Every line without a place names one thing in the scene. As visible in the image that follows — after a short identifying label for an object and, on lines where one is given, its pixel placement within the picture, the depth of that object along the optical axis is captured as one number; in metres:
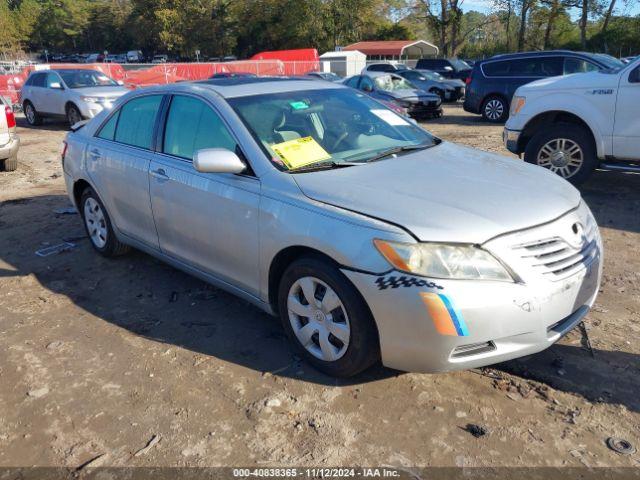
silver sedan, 2.65
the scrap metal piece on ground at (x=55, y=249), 5.53
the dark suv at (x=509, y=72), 13.54
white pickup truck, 6.27
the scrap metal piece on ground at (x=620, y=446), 2.55
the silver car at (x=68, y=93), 13.72
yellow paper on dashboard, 3.39
